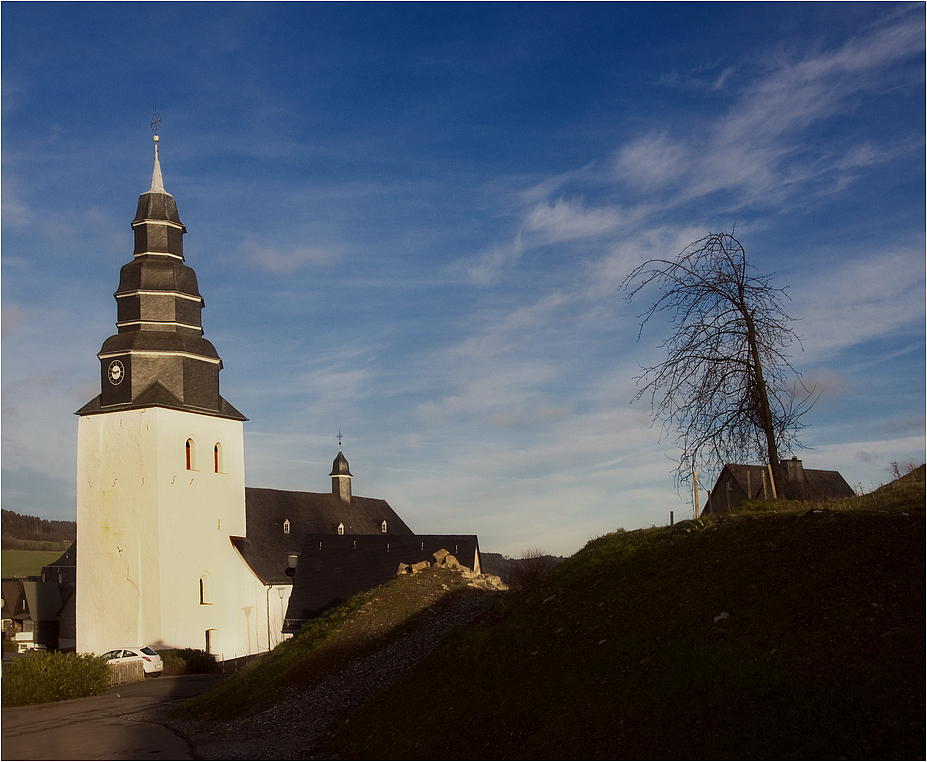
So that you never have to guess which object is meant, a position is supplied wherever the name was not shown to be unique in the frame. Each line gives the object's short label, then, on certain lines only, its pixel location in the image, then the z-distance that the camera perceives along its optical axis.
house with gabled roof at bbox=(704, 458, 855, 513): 48.00
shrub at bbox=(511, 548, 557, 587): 18.98
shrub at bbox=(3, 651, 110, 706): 24.50
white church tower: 42.69
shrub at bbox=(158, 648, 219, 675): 37.69
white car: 35.67
